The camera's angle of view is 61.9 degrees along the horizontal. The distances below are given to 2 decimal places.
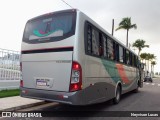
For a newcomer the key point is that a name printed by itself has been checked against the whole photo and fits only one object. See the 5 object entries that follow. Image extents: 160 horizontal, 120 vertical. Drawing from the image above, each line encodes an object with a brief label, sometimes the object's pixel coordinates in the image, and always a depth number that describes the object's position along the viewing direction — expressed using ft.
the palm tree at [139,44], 145.33
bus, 12.60
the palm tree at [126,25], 107.00
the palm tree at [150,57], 198.92
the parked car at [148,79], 86.93
